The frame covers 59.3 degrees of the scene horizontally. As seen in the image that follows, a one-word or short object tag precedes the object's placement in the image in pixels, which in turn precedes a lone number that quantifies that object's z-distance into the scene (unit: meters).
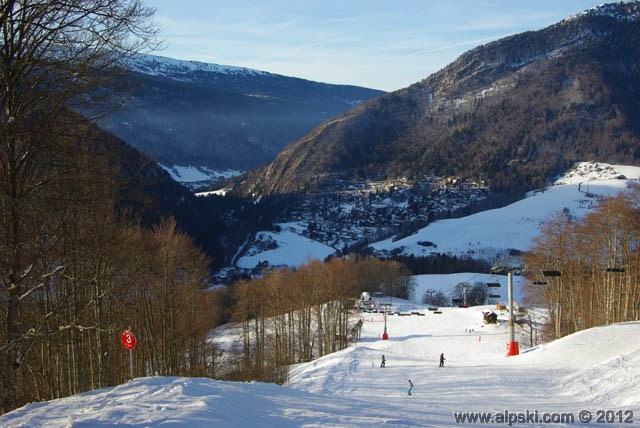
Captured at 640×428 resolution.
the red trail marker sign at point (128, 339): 18.92
